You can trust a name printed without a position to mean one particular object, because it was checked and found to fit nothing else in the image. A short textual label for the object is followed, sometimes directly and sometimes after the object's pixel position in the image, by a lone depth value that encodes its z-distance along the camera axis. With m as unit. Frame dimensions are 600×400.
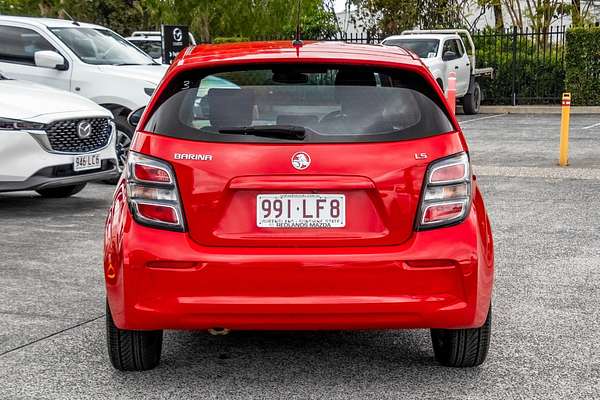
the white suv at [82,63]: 12.62
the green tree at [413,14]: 33.91
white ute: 24.41
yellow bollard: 14.60
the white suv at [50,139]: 10.05
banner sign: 20.92
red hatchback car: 4.53
